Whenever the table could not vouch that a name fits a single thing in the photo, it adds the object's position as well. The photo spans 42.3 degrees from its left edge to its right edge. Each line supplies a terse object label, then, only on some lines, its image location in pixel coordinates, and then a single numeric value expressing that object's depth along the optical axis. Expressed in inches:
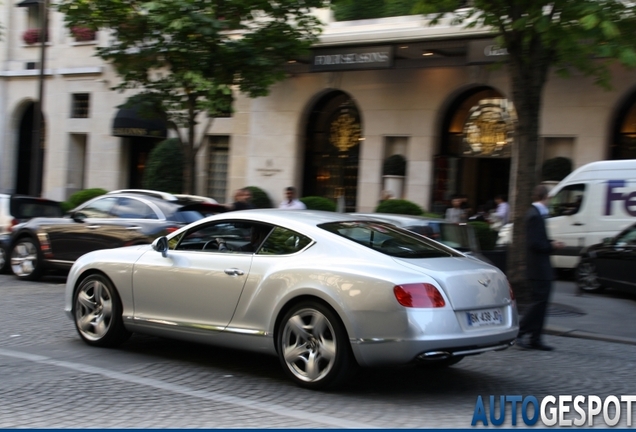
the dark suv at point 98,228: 518.0
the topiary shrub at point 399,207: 770.2
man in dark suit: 340.5
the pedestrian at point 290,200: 650.8
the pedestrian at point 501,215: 770.8
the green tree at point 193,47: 704.4
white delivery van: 627.2
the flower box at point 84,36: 1091.5
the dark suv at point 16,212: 607.5
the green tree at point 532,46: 416.2
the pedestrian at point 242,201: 589.9
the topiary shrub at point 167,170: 1017.5
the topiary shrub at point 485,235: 681.8
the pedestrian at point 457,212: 764.6
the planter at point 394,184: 879.7
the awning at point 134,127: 1055.6
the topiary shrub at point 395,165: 885.2
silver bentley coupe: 244.1
